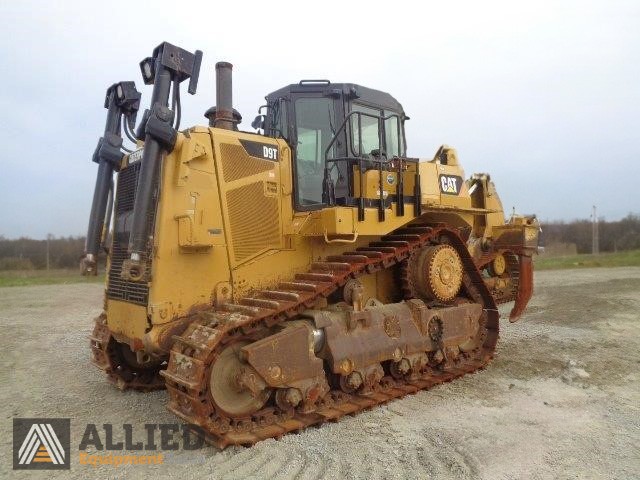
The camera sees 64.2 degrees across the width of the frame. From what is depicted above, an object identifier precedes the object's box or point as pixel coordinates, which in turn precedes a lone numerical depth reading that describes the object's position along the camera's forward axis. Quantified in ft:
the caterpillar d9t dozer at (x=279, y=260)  16.49
